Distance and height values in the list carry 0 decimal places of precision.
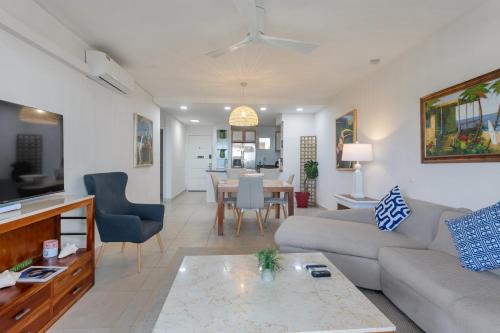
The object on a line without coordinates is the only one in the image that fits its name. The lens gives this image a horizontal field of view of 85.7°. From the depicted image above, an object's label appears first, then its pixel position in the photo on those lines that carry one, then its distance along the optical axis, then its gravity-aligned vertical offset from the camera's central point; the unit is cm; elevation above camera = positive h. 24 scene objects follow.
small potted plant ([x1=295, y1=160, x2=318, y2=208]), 621 -27
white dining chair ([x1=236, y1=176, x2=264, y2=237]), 408 -46
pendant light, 450 +82
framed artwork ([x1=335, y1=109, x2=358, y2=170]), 446 +57
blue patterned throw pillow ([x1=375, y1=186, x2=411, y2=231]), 259 -47
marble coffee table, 121 -72
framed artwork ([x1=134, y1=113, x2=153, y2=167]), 440 +42
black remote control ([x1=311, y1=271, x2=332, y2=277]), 172 -70
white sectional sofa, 142 -69
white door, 935 +30
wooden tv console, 153 -75
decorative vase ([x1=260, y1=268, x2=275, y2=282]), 164 -68
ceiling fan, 211 +119
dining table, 404 -40
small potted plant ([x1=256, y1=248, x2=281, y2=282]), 165 -62
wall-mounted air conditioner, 296 +109
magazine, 176 -74
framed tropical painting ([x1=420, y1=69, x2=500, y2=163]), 210 +37
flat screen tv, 171 +9
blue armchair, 266 -53
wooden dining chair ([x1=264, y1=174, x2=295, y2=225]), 445 -60
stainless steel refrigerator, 919 +33
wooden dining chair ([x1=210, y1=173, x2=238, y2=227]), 454 -60
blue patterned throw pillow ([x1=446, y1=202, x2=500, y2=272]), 165 -48
